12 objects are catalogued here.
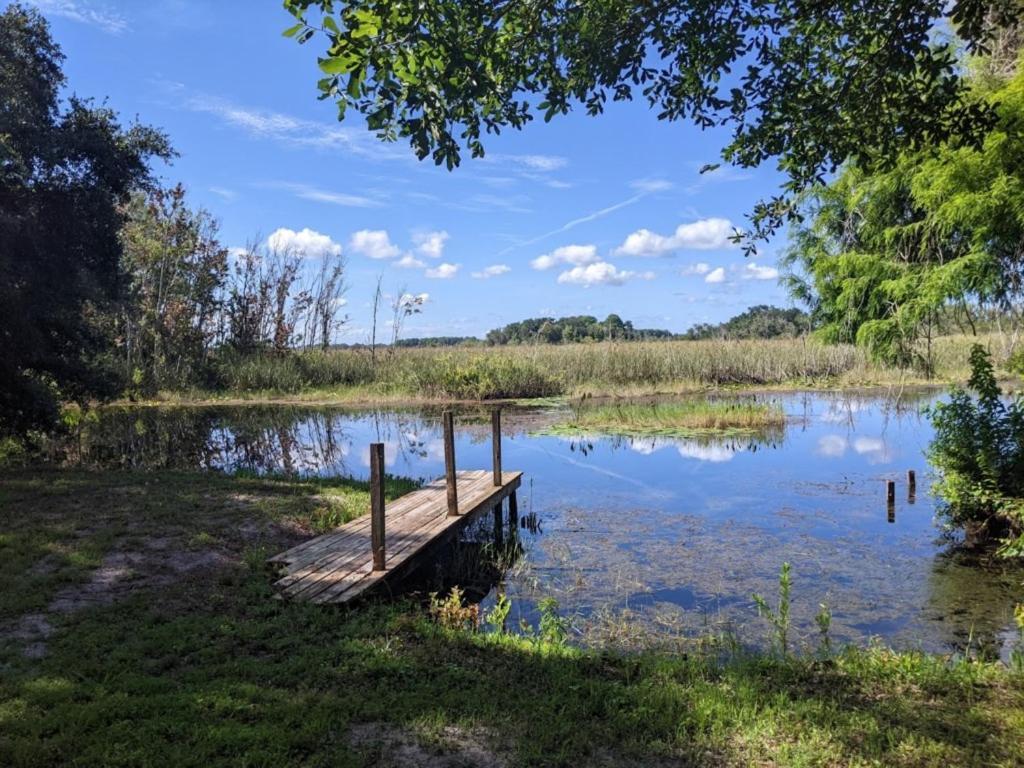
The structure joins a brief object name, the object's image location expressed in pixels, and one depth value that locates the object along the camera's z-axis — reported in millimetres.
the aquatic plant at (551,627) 4500
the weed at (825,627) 4231
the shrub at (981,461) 7023
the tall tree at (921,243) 8344
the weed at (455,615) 4777
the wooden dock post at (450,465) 6863
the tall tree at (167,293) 22203
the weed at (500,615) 4730
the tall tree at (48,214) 8586
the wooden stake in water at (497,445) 8586
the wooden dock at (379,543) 5090
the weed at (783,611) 4180
